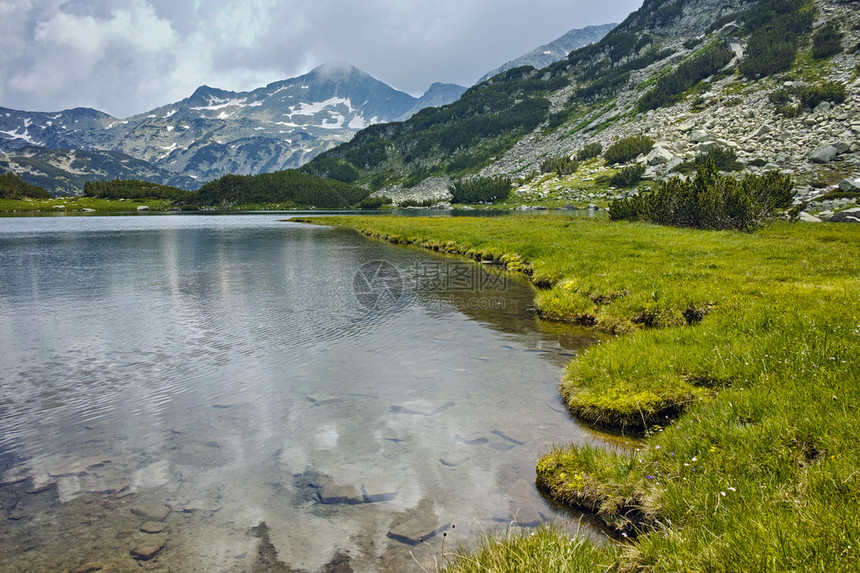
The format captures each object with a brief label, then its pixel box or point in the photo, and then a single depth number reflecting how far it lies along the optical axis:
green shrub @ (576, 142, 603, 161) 194.12
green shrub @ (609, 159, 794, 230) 37.91
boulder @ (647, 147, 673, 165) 143.38
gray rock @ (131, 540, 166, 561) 6.31
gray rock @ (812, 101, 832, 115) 107.62
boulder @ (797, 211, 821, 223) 42.41
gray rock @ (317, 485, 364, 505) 7.52
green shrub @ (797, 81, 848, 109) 109.25
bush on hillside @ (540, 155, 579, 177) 185.12
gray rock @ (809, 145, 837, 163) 81.62
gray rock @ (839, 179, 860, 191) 54.88
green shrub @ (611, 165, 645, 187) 142.50
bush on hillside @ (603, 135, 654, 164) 164.39
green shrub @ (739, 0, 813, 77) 151.12
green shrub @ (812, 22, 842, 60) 139.25
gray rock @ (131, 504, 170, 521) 7.20
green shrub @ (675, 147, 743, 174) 105.99
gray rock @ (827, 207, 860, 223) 40.06
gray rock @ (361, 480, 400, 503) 7.58
